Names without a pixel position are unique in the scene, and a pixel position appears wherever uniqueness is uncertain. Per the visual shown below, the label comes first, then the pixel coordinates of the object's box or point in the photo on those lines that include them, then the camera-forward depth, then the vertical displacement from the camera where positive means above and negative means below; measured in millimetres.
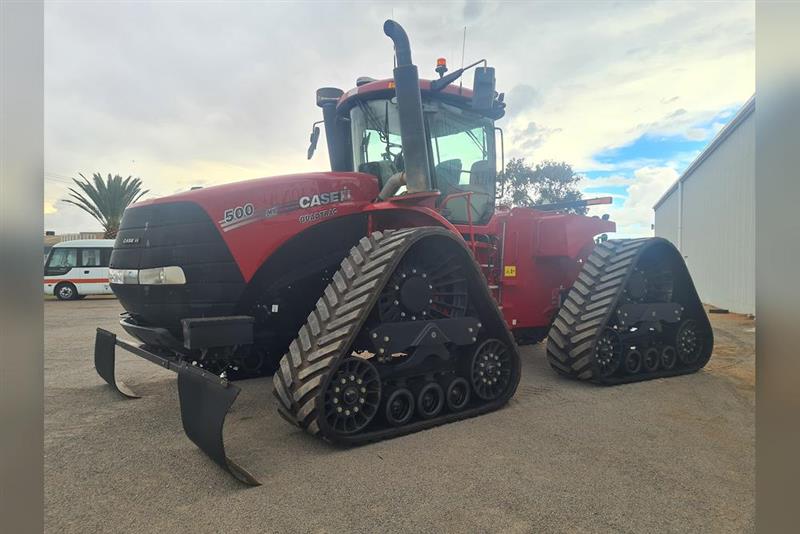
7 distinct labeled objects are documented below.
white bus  20359 +49
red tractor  3586 -153
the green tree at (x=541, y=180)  32031 +5829
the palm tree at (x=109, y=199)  25427 +3642
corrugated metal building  13922 +1703
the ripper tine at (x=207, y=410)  3076 -958
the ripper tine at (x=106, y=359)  5105 -967
